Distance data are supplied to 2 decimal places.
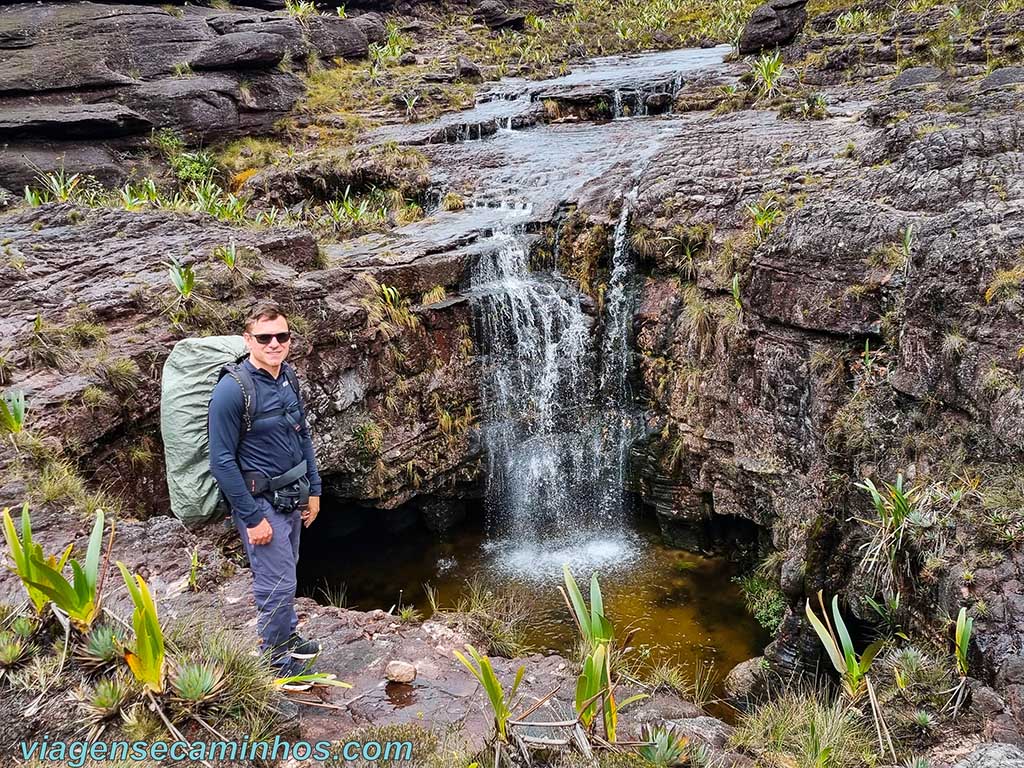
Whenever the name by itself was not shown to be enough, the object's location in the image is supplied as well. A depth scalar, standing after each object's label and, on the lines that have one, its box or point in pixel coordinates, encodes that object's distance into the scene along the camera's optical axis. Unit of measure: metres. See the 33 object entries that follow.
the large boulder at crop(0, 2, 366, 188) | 13.30
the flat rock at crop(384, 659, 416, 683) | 4.13
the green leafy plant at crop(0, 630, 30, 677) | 2.85
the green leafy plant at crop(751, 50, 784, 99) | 13.39
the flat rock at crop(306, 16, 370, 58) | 20.23
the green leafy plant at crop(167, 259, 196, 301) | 6.75
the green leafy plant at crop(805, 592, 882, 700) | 3.91
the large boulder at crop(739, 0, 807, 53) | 16.55
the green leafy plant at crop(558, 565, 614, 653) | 3.27
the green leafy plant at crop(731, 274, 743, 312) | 7.50
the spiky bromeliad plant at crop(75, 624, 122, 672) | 2.90
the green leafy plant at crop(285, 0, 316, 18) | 20.95
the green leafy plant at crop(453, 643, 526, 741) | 2.94
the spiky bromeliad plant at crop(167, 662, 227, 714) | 2.82
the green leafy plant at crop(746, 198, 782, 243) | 7.64
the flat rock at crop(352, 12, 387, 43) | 22.44
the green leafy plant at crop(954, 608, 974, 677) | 3.97
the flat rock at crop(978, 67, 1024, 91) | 9.21
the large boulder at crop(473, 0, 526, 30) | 26.22
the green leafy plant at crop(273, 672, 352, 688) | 3.14
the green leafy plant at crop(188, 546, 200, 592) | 4.45
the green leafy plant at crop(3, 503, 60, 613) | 2.80
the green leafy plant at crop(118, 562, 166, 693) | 2.71
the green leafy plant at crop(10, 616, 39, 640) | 2.95
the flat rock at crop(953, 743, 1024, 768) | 3.06
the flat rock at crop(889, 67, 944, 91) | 11.41
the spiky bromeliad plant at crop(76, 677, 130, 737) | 2.72
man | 3.34
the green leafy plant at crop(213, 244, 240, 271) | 7.29
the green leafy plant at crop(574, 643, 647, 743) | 3.02
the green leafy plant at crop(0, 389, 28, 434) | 5.13
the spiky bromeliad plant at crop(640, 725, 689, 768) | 3.08
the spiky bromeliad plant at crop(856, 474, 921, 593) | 5.13
